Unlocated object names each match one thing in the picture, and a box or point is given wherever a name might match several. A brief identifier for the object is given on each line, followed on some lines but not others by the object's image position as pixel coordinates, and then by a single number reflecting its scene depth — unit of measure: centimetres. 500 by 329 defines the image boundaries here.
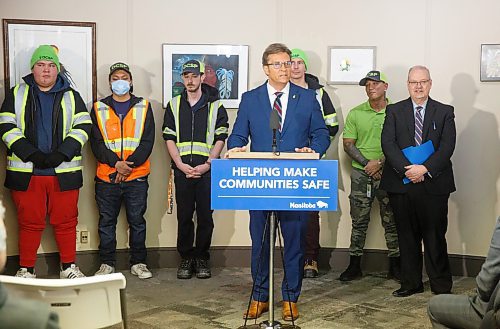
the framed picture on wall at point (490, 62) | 605
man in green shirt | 593
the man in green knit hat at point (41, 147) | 562
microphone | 379
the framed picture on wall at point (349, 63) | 632
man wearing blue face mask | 591
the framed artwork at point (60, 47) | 595
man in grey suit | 282
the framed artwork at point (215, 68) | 629
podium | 383
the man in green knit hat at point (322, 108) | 584
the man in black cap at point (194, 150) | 598
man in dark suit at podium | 448
